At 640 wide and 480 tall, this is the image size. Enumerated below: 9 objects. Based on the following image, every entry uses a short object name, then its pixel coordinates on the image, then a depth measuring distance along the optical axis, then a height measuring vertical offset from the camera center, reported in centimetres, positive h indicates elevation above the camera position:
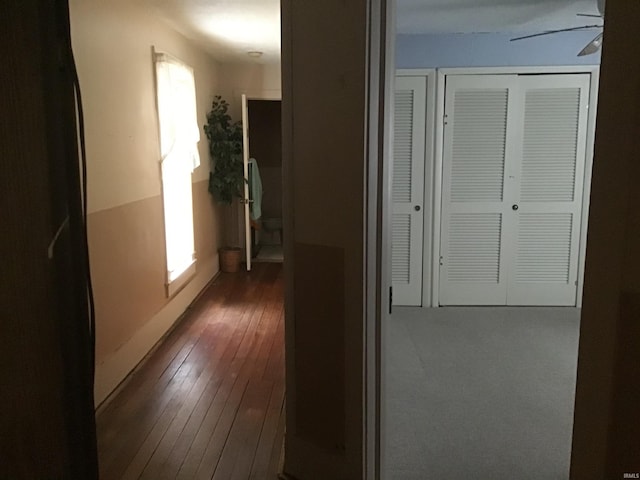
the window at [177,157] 381 -2
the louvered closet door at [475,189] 456 -32
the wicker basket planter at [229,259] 591 -122
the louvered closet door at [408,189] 459 -32
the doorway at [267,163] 735 -12
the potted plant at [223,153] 548 +2
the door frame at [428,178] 457 -21
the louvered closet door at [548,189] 453 -32
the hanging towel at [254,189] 587 -40
